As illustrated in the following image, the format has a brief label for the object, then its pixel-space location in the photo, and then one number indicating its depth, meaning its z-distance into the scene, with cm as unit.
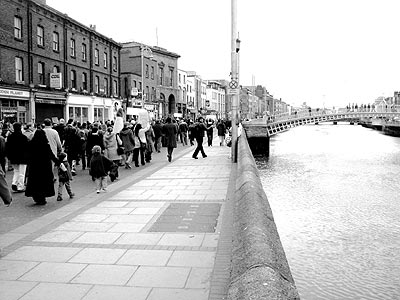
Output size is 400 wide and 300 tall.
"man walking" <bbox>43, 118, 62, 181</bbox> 1005
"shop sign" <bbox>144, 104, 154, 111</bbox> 4934
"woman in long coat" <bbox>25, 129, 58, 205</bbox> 901
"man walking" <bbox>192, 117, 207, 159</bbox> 1869
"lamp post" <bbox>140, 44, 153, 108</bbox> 4191
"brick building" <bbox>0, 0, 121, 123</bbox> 2494
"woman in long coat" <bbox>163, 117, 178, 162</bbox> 1762
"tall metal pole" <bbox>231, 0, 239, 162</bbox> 1585
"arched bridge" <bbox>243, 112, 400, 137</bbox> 5150
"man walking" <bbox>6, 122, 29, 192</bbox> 1111
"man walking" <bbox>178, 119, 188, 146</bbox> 2909
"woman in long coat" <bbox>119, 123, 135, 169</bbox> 1566
